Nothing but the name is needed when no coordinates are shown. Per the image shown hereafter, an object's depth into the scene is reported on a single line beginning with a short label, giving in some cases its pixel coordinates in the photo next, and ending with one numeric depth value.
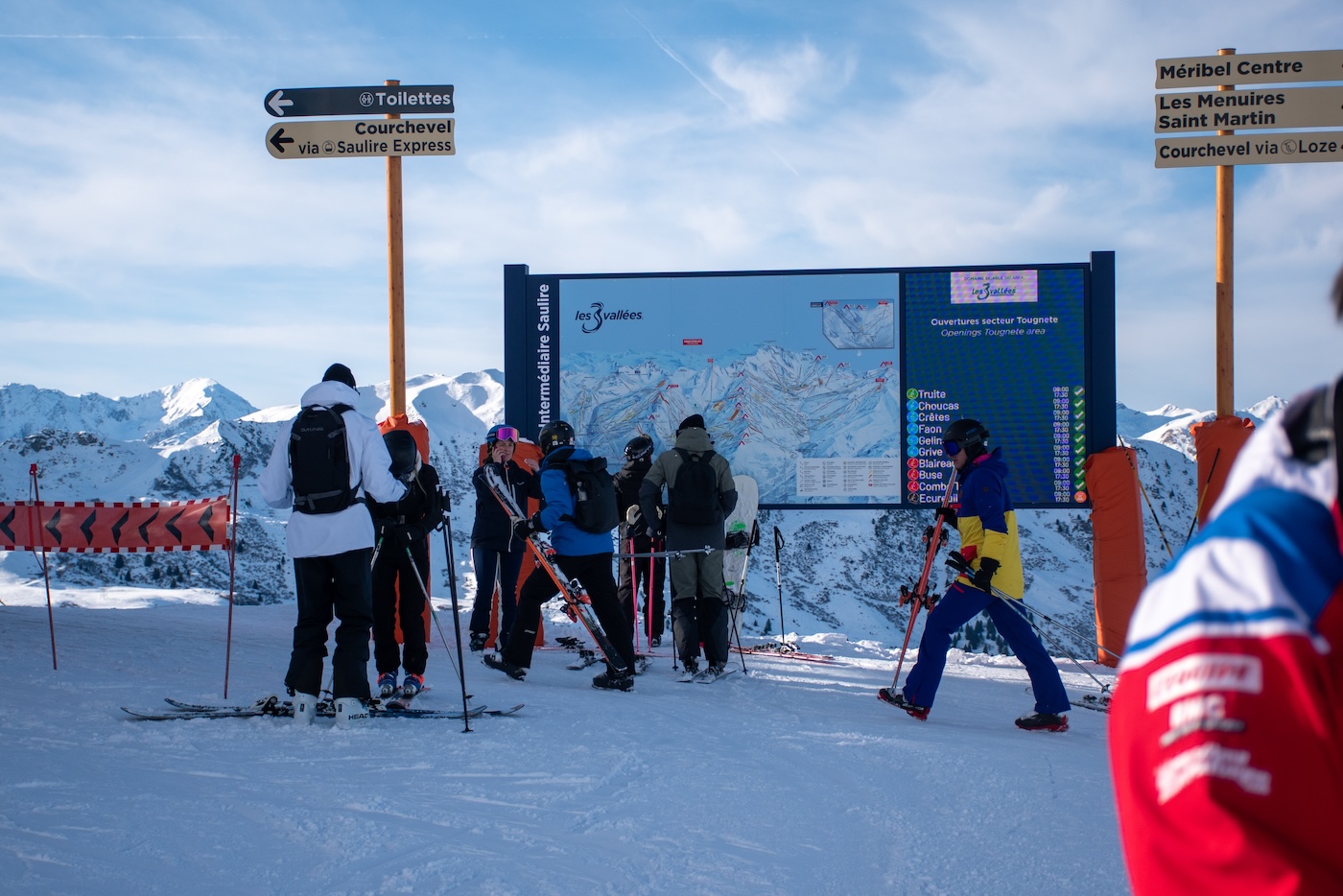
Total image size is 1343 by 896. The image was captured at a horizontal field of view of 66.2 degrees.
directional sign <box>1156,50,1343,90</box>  9.00
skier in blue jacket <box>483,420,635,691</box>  7.29
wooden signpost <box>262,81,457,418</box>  9.52
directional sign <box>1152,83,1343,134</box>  9.04
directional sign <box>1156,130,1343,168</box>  9.09
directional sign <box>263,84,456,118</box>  9.52
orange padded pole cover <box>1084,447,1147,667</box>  9.86
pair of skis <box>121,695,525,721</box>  5.36
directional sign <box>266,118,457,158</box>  9.59
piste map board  10.18
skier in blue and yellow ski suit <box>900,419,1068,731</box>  6.11
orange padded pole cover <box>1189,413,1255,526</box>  9.20
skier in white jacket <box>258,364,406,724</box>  5.37
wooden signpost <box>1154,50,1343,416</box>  9.03
